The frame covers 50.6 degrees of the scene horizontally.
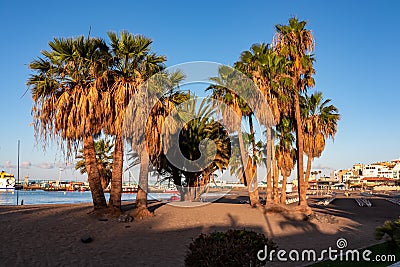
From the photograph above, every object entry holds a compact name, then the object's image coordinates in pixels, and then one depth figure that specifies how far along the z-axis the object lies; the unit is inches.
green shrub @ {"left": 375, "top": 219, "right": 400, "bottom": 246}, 475.5
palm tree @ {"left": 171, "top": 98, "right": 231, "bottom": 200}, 1248.8
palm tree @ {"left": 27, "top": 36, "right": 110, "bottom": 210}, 759.1
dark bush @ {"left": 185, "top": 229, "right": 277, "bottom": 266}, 319.3
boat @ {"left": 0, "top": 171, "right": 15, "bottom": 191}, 3651.6
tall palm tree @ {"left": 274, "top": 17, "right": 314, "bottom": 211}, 1127.6
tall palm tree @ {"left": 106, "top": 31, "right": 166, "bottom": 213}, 773.9
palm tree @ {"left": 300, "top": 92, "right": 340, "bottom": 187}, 1384.1
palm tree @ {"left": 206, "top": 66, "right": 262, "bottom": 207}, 1133.7
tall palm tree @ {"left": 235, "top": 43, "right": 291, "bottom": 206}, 1106.1
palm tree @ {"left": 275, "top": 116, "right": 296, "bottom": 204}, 1475.1
